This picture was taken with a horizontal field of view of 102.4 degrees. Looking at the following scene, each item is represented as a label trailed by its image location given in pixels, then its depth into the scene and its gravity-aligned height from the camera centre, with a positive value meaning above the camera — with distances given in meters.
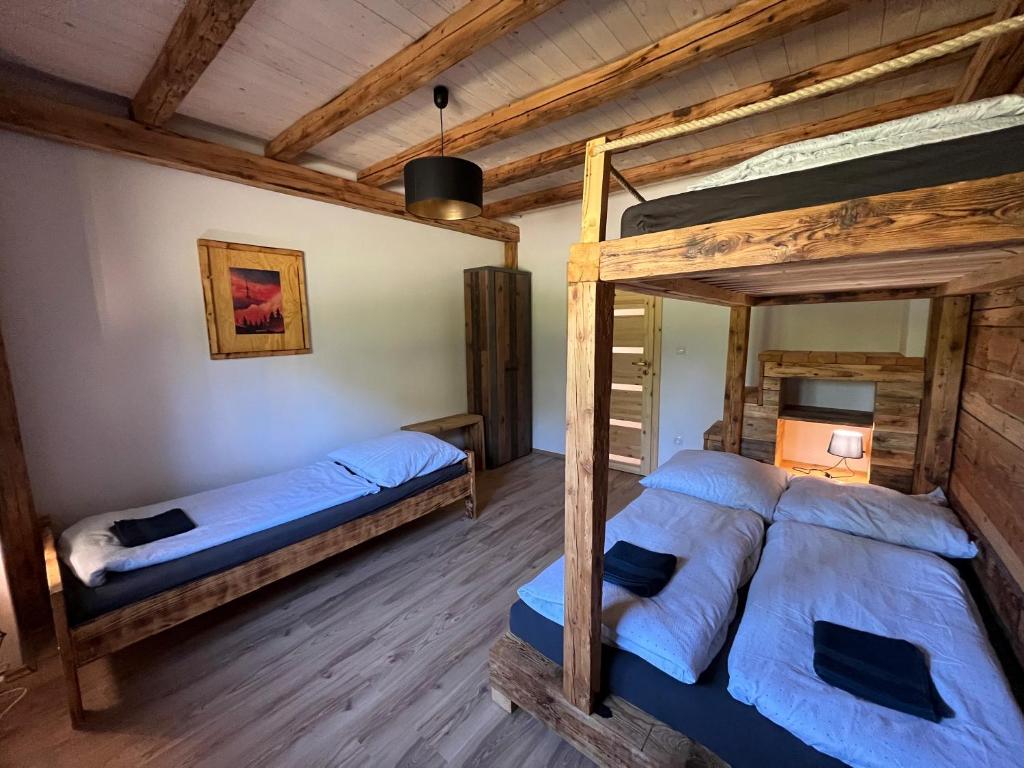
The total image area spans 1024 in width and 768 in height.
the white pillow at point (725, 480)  2.29 -0.91
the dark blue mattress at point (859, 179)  0.81 +0.32
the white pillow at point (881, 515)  1.81 -0.92
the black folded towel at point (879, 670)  1.11 -1.00
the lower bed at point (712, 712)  1.12 -1.15
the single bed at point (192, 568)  1.61 -1.09
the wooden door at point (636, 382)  3.96 -0.55
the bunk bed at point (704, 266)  0.81 +0.16
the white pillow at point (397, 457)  2.76 -0.90
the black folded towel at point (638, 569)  1.59 -0.98
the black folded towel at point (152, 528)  1.94 -0.95
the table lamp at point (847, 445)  2.73 -0.81
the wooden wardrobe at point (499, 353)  4.20 -0.26
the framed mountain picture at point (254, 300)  2.64 +0.22
